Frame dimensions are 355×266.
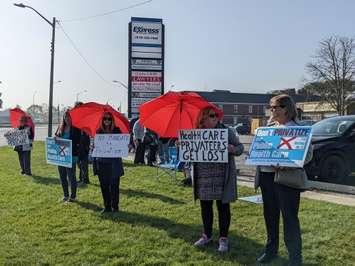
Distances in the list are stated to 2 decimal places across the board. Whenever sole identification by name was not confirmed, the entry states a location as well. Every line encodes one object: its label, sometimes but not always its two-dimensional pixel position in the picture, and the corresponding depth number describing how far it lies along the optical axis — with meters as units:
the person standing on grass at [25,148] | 16.25
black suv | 14.27
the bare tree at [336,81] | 76.12
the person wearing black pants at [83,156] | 11.78
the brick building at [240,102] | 121.62
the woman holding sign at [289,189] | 6.22
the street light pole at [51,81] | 34.88
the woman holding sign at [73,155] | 11.14
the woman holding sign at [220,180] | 7.26
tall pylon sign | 23.94
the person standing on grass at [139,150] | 19.58
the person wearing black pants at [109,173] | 9.97
